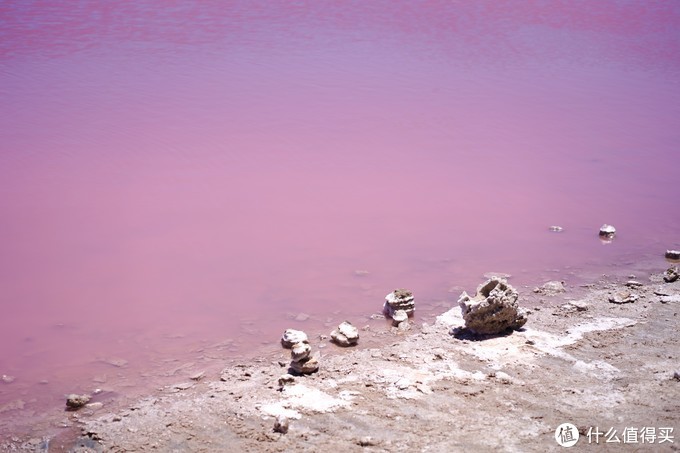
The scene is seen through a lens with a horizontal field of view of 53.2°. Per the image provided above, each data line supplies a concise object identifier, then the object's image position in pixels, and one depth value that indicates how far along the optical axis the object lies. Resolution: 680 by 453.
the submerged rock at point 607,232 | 7.48
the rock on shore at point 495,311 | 5.24
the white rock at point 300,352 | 4.82
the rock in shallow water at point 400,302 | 5.75
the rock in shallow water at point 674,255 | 7.00
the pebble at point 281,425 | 4.06
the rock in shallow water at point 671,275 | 6.43
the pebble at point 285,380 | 4.67
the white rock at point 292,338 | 5.23
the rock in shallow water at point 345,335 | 5.33
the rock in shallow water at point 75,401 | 4.52
